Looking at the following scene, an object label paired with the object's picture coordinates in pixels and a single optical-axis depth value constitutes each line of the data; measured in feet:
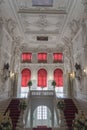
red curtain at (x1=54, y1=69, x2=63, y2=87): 38.74
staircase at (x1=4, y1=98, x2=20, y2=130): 17.35
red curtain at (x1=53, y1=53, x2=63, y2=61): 40.07
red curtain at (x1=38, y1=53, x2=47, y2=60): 40.20
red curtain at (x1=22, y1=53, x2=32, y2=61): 40.13
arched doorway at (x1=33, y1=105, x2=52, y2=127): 41.17
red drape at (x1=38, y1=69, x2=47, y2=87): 38.79
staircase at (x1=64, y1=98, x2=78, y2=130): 17.43
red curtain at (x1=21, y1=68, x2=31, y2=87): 38.64
